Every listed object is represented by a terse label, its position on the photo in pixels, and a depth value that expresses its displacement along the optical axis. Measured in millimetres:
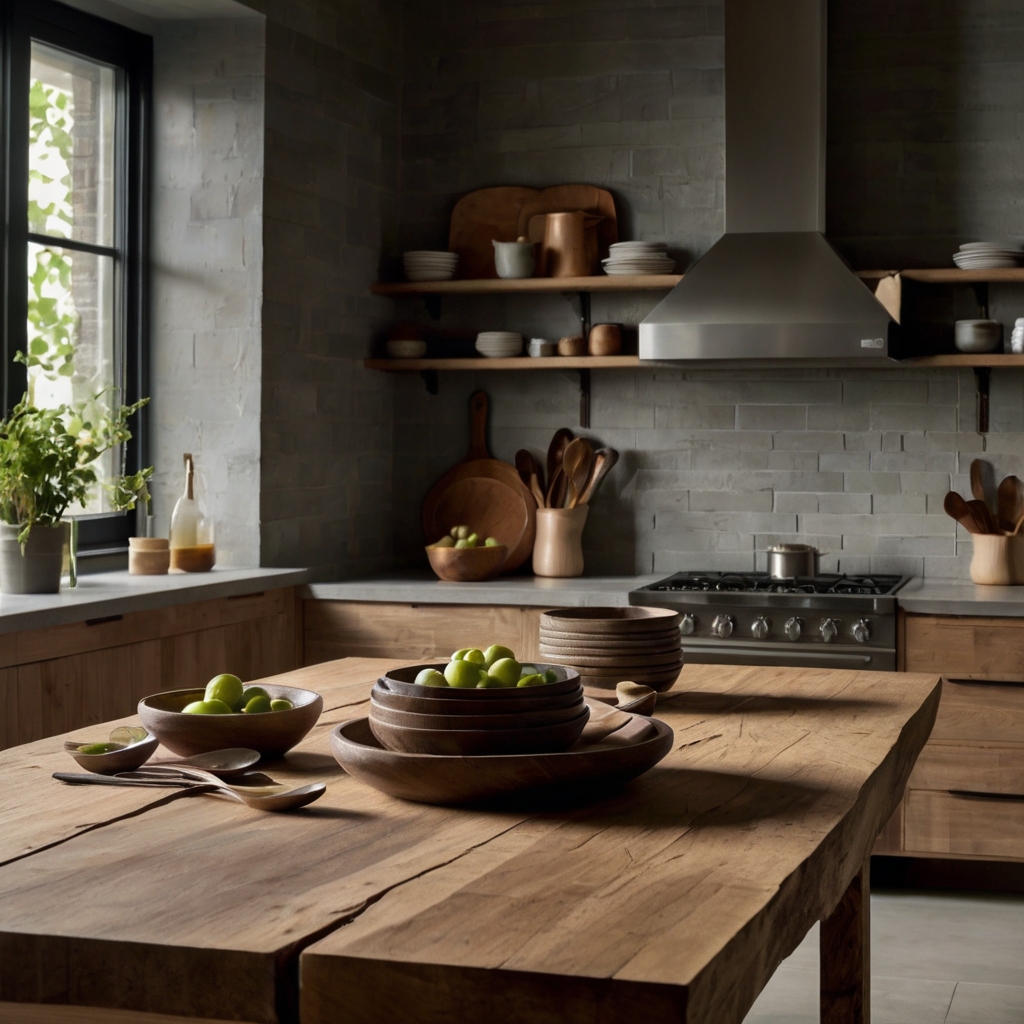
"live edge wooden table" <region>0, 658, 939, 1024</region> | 1116
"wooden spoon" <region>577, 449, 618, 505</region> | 5031
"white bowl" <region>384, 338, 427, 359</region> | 5082
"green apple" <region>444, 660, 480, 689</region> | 1734
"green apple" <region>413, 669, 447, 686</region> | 1757
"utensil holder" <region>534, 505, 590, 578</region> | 4910
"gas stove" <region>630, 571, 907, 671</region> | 4098
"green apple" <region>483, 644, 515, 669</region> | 1956
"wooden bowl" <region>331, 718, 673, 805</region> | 1604
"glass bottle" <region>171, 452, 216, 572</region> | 4336
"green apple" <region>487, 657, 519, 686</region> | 1778
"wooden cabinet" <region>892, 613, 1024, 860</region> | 4020
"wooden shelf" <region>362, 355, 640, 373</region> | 4828
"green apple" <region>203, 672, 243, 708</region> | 1928
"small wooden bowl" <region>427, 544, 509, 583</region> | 4680
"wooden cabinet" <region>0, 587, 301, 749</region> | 3242
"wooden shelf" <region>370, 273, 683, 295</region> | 4773
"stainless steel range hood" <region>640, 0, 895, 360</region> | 4410
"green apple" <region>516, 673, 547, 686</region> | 1769
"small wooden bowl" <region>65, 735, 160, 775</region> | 1812
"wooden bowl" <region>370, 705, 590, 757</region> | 1661
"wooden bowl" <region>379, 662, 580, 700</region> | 1678
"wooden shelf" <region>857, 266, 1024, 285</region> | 4457
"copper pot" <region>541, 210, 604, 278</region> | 4949
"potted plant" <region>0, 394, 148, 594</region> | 3613
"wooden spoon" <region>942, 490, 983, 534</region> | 4602
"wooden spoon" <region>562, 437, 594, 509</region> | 5039
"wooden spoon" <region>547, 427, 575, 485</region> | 5125
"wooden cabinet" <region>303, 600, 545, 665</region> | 4391
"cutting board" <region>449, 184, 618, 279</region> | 5098
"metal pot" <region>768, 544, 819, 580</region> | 4559
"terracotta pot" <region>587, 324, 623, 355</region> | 4875
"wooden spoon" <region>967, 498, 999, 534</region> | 4598
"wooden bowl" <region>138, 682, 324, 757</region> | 1863
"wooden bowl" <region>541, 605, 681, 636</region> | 2334
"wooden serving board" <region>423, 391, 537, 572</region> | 5105
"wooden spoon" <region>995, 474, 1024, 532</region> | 4652
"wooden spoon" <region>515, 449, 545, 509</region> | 5129
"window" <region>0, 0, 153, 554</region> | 4117
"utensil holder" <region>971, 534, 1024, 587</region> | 4465
